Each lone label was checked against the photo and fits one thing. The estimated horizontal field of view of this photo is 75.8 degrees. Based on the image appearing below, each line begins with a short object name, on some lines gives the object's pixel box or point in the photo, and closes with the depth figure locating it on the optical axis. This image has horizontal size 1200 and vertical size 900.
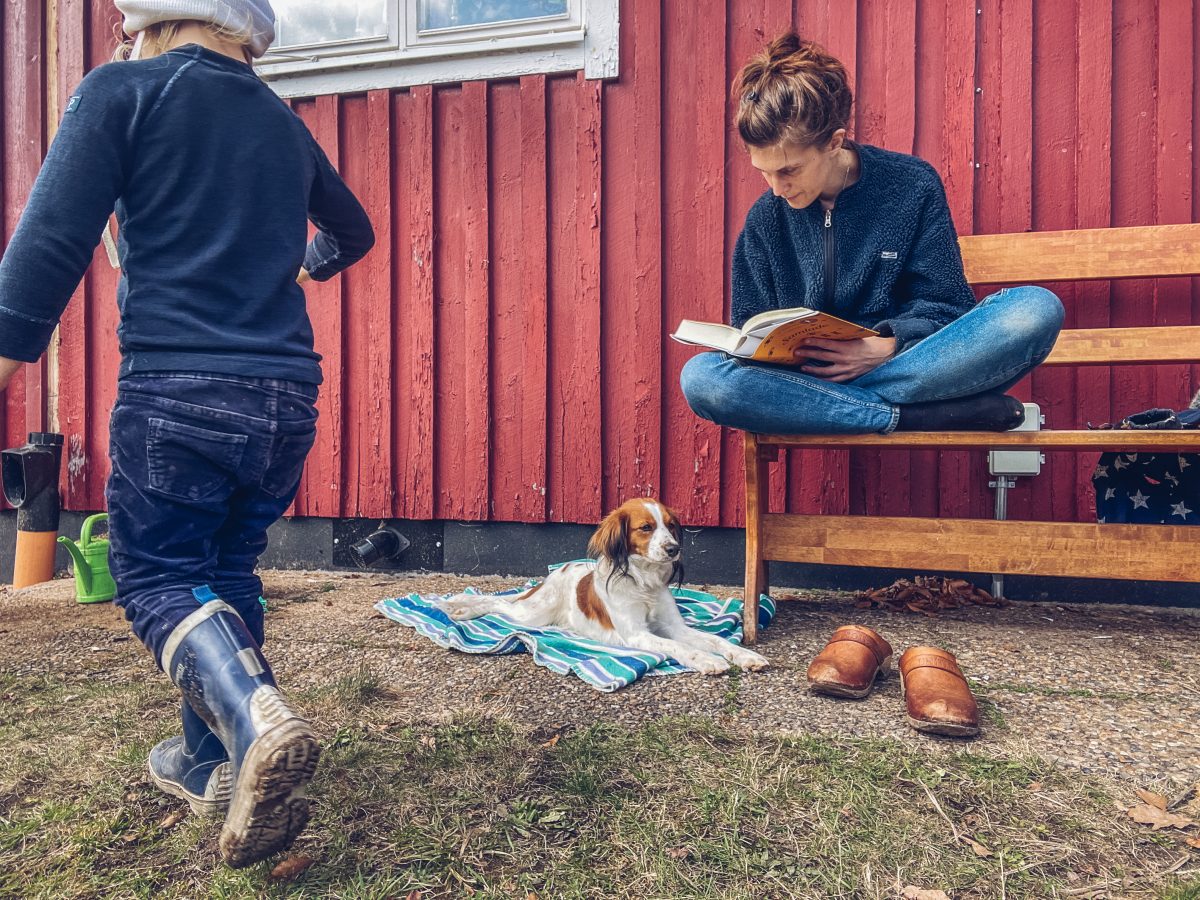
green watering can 3.52
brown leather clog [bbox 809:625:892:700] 2.06
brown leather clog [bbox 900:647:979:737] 1.79
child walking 1.30
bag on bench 2.95
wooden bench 2.49
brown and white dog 2.74
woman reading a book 2.31
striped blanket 2.37
